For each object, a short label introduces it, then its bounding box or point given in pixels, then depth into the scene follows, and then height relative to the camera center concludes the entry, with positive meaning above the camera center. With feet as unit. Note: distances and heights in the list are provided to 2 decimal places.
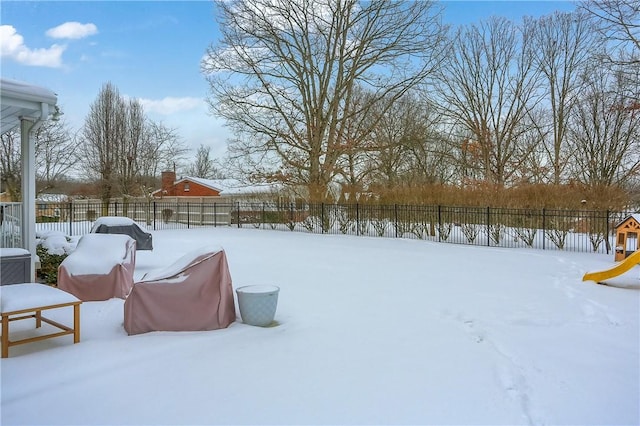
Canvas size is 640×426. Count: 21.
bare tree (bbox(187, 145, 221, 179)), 160.97 +18.18
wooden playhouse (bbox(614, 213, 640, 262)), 27.76 -1.67
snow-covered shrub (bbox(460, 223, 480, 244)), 43.93 -2.28
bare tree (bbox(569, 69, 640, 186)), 67.67 +13.27
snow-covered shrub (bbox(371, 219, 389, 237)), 51.05 -1.99
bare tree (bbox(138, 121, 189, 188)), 84.87 +13.01
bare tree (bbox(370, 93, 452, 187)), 71.20 +11.75
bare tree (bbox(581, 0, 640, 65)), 40.47 +19.98
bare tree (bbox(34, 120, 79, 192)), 66.44 +9.56
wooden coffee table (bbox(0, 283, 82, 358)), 11.94 -2.91
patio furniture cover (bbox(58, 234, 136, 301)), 18.99 -2.92
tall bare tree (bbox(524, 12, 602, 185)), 73.56 +27.79
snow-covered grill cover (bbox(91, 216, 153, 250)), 28.55 -1.36
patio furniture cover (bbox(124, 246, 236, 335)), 14.49 -3.27
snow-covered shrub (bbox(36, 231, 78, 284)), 24.48 -2.86
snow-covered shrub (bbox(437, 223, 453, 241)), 45.87 -2.26
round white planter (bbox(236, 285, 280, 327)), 15.34 -3.69
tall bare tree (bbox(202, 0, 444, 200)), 61.67 +22.84
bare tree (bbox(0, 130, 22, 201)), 57.62 +6.78
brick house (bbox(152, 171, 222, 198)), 100.73 +6.06
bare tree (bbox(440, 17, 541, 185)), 77.25 +23.64
